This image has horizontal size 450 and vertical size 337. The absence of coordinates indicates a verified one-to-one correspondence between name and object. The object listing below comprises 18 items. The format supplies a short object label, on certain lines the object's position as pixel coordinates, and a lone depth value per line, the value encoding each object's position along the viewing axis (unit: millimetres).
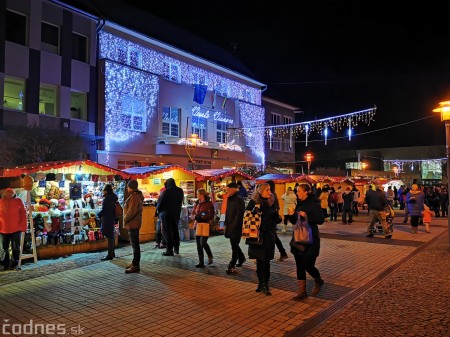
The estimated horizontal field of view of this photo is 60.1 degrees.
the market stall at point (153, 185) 11898
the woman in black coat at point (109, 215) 9086
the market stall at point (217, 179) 14262
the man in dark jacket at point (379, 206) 12547
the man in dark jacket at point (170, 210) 9445
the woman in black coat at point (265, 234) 6184
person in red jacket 7988
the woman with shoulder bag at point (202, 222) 8188
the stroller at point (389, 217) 12734
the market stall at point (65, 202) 9305
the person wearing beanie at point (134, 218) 7914
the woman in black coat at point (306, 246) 6047
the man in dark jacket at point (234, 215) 7250
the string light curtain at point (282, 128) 18086
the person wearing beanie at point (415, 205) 13914
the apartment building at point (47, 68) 16078
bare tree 14023
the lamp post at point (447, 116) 11234
